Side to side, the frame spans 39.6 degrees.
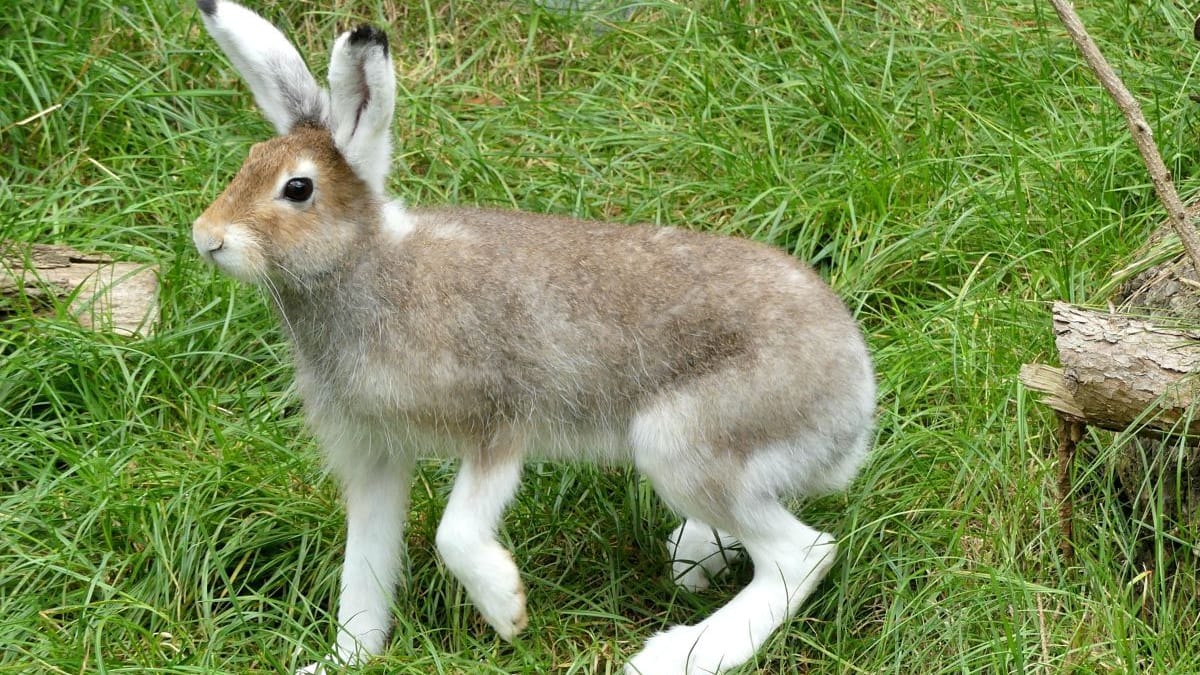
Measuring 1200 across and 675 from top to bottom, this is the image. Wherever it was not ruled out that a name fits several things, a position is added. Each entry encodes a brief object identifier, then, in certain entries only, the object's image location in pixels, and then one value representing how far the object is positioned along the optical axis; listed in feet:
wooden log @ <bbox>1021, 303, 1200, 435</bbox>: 14.53
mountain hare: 15.70
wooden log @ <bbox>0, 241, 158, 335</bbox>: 19.95
